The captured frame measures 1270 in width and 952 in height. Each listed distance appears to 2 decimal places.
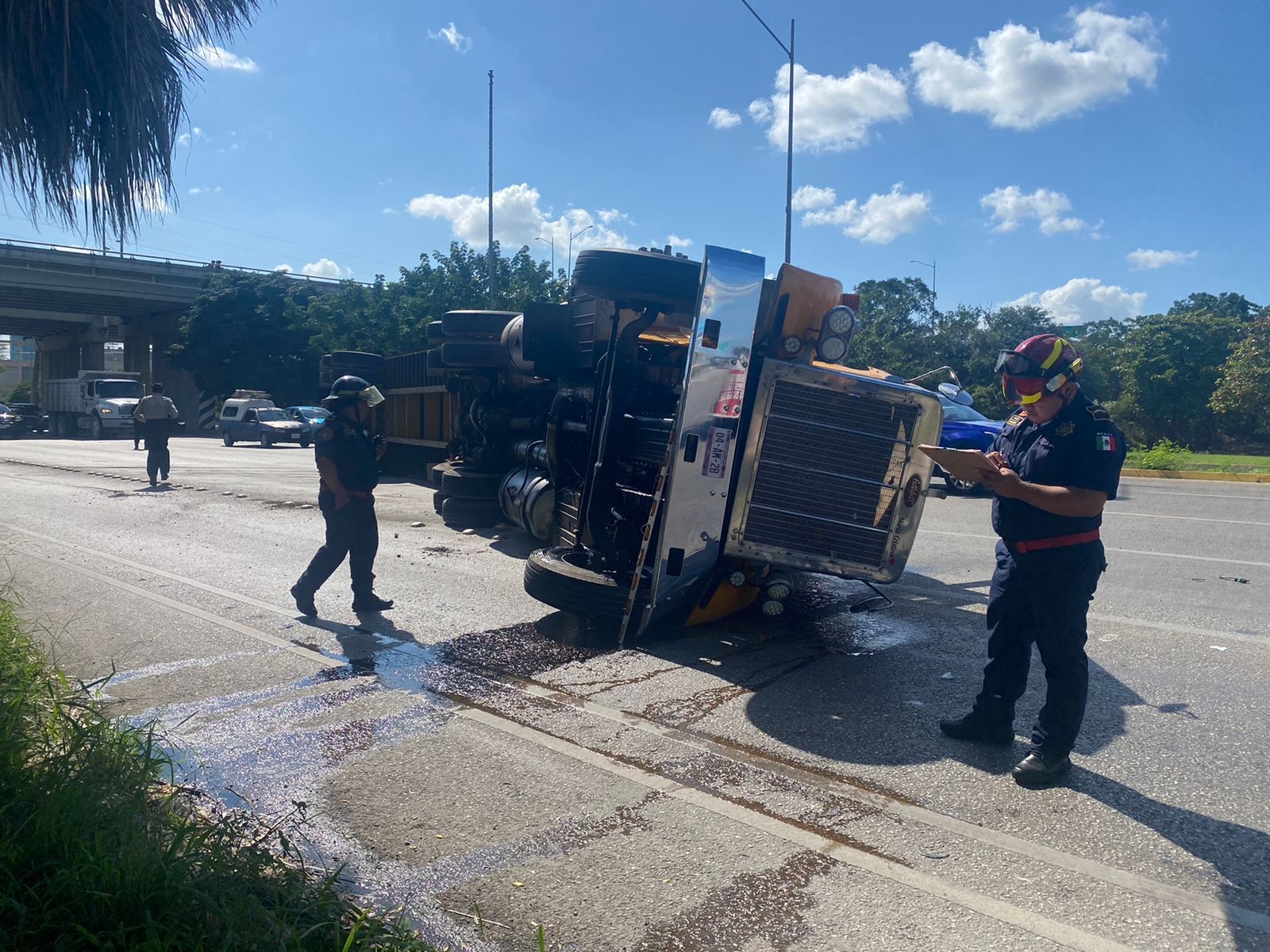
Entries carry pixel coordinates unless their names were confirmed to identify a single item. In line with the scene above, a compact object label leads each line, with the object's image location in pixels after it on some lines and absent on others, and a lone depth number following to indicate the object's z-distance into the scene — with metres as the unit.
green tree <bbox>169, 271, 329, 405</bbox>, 51.78
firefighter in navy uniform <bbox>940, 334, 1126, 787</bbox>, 3.85
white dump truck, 39.47
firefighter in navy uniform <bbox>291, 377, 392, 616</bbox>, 6.80
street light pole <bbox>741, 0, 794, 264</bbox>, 19.55
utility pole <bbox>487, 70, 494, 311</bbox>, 33.75
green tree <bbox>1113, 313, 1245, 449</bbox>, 34.91
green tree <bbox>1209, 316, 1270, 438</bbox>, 29.59
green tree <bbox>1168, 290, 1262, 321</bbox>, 50.57
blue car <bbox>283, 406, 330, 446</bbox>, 35.56
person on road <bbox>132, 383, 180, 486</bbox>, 15.75
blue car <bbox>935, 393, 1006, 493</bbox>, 16.52
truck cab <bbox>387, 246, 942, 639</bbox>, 5.24
